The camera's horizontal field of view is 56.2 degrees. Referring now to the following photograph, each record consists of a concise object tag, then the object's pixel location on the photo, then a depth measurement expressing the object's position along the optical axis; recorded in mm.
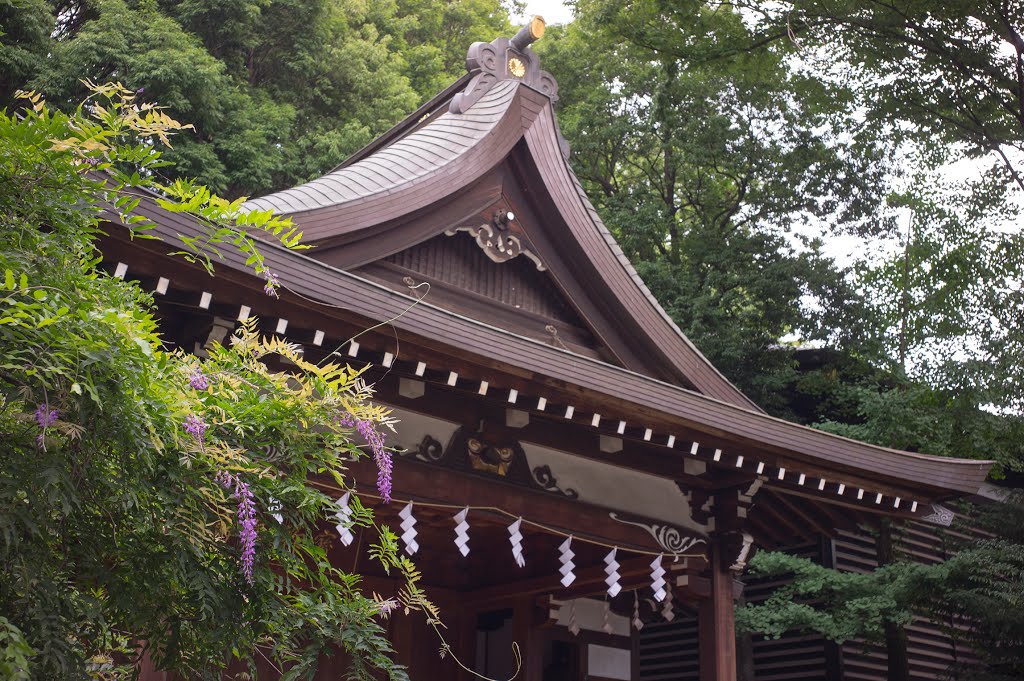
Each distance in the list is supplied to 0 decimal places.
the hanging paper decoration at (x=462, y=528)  5973
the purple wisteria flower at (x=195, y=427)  2697
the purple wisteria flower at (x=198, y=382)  2924
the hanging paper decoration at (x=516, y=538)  6078
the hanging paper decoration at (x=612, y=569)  6801
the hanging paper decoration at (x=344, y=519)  3318
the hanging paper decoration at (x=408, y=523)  5658
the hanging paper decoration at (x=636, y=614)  8255
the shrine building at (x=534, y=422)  5711
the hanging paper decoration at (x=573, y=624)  8102
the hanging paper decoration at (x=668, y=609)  7762
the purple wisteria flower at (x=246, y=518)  2723
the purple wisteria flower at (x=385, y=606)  3203
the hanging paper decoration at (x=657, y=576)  6996
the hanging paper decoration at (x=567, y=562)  6602
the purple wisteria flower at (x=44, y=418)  2383
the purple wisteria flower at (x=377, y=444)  3051
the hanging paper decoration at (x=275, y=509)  3084
